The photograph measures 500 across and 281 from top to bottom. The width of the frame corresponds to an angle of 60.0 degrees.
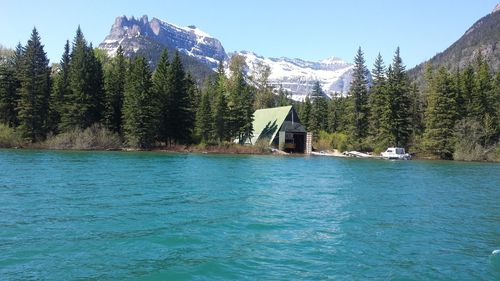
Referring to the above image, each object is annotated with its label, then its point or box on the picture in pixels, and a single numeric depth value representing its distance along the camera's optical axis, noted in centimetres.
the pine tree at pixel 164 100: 6494
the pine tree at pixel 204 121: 6556
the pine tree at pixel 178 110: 6662
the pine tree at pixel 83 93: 6188
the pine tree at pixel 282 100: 11101
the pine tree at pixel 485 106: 6179
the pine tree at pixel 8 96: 6675
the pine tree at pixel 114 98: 6619
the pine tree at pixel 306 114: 9294
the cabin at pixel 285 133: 6781
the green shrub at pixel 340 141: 7302
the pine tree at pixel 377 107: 6937
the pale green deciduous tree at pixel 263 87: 9888
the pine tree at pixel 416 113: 7081
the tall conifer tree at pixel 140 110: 6141
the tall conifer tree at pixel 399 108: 6818
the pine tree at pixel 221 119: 6538
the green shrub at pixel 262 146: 6291
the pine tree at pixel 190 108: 6738
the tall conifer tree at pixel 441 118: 6144
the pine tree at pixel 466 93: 6531
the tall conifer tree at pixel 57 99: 6419
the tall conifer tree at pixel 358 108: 7319
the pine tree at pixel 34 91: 6206
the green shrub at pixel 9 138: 5897
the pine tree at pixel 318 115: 8988
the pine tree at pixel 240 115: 6656
